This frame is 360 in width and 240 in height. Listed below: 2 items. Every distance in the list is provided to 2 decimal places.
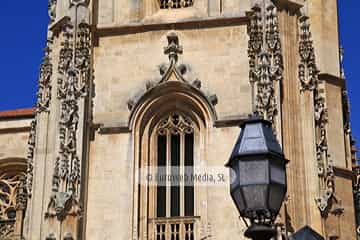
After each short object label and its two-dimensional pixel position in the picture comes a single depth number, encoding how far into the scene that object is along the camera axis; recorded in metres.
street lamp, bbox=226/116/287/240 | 10.21
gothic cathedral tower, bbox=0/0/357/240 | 28.97
